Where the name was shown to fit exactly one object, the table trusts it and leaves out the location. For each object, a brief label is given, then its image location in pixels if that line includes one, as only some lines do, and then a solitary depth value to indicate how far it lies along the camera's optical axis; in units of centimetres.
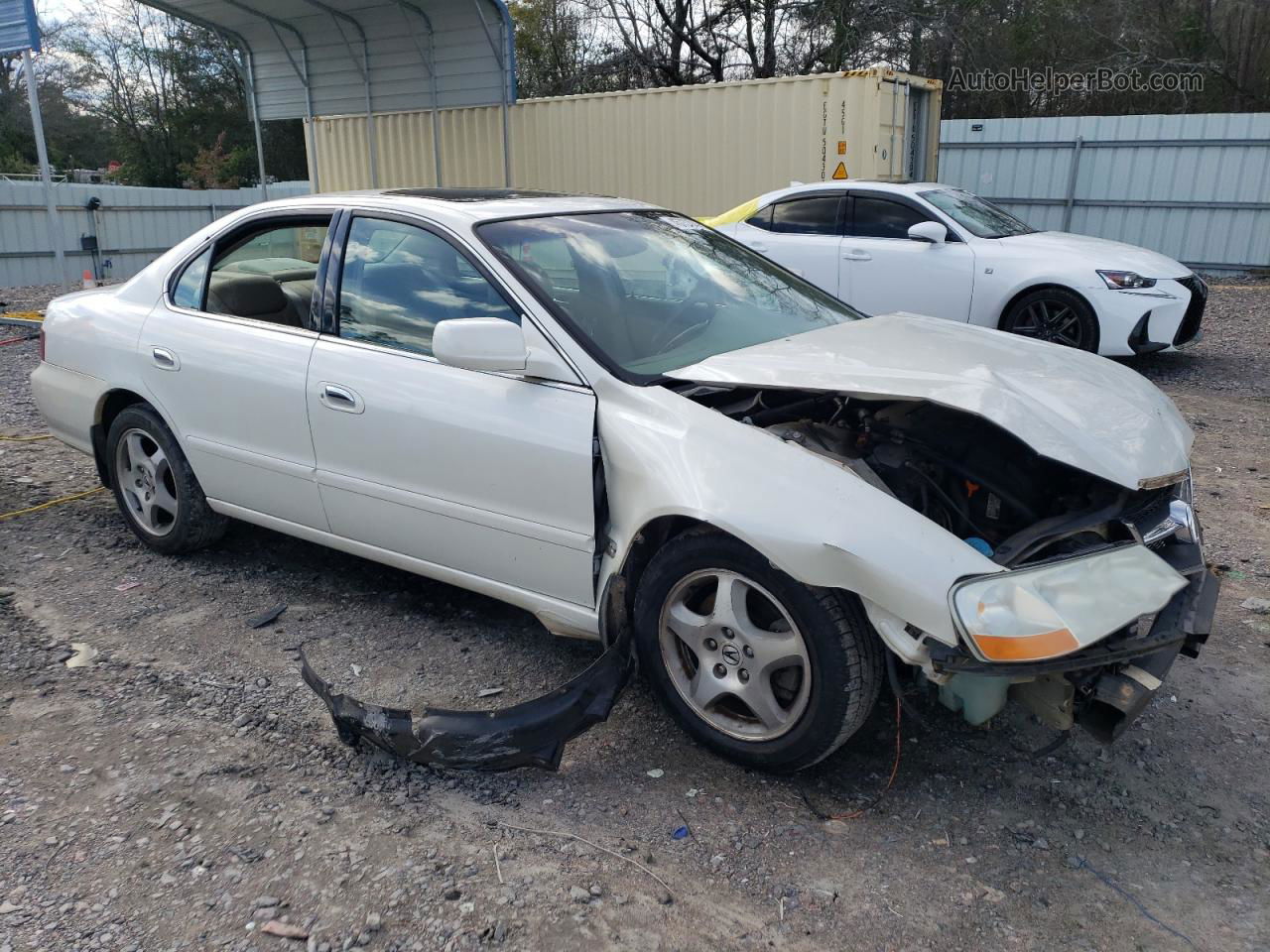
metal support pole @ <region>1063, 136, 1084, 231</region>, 1556
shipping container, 1170
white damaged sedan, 265
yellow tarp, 994
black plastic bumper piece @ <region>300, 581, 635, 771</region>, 298
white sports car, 825
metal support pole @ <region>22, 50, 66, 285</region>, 1115
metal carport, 1298
